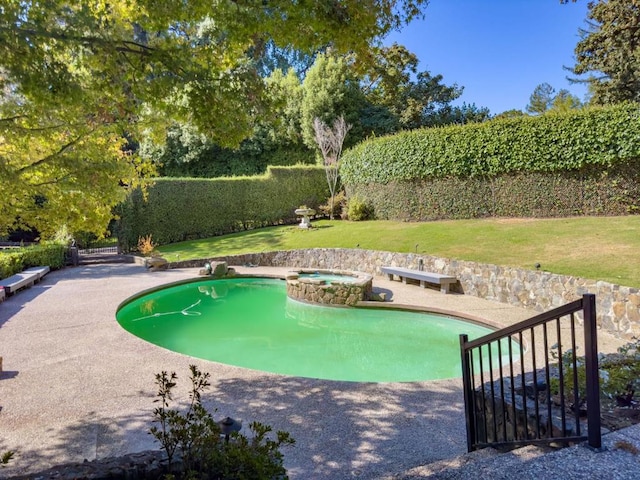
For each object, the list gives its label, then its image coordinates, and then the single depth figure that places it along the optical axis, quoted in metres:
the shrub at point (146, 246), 17.84
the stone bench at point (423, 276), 10.91
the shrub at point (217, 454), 2.26
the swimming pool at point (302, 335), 7.00
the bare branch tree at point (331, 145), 22.14
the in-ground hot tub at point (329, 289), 10.67
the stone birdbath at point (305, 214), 19.78
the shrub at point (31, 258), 12.70
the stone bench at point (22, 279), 10.72
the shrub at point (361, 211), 19.55
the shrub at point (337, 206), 21.67
